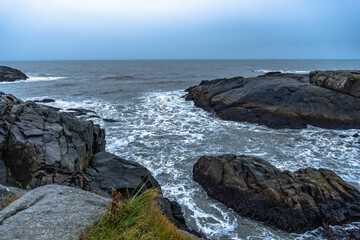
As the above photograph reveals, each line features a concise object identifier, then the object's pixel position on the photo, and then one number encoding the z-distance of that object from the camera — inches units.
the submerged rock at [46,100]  1254.0
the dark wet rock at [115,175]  414.9
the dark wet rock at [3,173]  349.4
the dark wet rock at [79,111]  994.2
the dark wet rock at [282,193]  353.1
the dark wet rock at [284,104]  879.7
